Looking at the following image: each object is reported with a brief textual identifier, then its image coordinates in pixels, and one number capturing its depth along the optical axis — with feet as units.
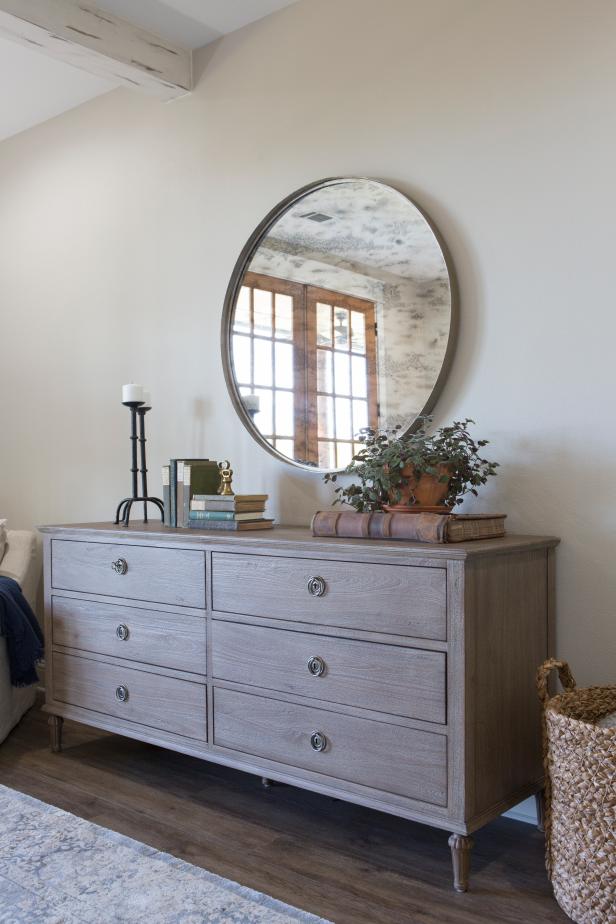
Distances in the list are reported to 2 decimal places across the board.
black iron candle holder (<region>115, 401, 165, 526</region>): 9.50
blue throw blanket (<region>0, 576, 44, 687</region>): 9.49
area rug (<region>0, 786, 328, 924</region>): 5.88
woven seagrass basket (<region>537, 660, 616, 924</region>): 5.43
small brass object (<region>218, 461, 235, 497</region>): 8.68
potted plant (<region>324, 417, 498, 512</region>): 7.10
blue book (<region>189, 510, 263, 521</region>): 8.26
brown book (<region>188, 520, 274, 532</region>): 8.22
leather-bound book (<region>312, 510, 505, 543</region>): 6.49
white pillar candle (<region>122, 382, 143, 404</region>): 9.66
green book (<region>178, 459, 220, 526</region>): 8.86
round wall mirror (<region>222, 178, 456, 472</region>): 8.11
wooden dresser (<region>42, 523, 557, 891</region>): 6.13
